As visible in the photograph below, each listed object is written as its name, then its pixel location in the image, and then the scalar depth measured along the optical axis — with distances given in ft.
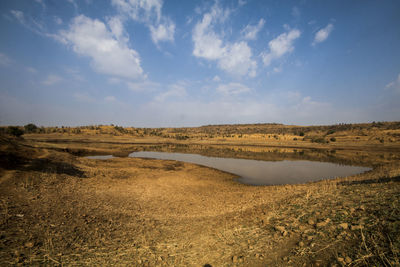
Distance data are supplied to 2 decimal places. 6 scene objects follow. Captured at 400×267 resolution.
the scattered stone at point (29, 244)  11.71
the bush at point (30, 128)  175.89
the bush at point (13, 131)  110.32
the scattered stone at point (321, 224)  13.87
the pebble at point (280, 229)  14.55
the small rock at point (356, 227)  12.07
